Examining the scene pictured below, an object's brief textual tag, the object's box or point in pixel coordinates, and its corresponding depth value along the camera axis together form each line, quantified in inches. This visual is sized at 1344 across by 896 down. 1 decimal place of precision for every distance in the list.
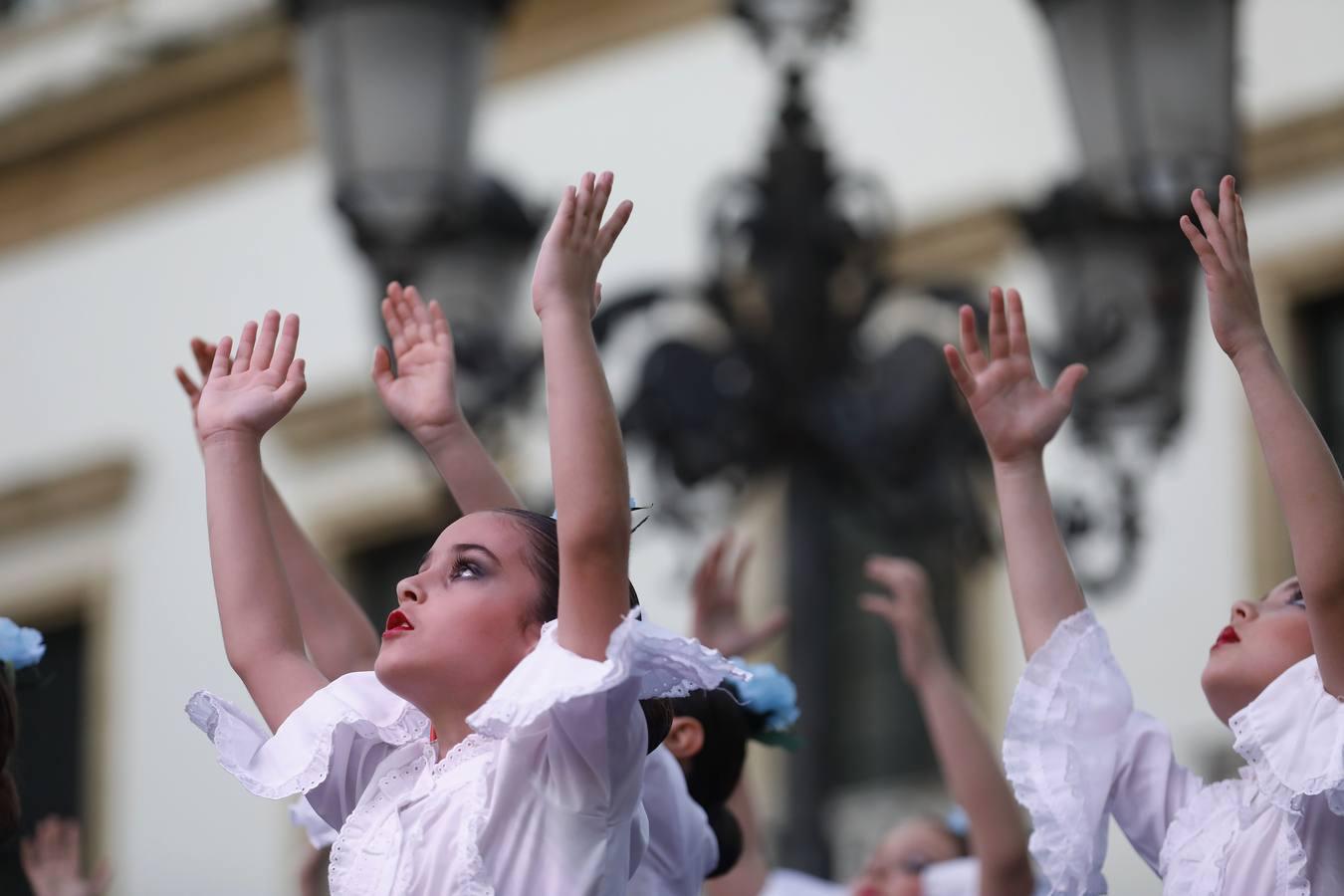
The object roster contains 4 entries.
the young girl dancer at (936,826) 301.7
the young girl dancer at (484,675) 207.5
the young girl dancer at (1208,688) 222.7
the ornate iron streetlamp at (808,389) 411.8
